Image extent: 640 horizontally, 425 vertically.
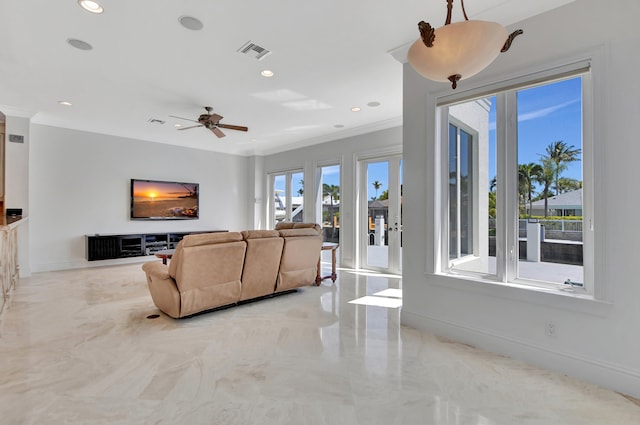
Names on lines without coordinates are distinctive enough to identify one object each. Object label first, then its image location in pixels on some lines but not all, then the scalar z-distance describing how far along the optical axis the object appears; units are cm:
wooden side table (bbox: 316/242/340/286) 502
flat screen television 696
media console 616
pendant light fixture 136
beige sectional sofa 329
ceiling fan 468
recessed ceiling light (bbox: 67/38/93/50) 301
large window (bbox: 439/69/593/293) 246
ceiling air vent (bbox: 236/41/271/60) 308
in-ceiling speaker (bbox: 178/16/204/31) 266
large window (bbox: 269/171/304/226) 788
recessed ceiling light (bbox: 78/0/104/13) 247
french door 599
